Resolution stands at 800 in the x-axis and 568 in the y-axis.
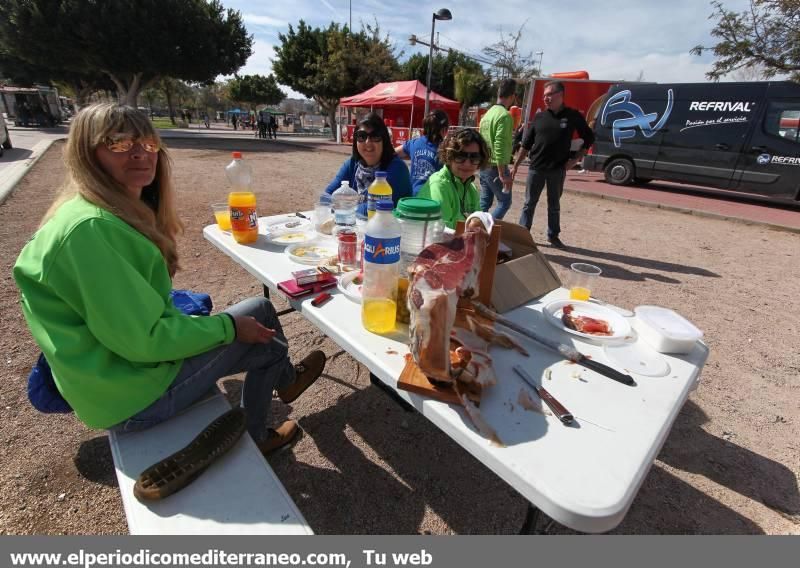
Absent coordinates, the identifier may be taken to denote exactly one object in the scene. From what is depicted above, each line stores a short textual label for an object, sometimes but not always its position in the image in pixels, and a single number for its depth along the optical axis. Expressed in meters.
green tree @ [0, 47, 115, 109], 31.00
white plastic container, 1.42
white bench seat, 1.15
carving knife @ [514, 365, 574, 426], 1.08
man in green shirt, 5.26
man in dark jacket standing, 5.27
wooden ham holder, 1.13
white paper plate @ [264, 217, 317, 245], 2.48
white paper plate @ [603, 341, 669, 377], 1.33
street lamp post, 12.88
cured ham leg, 1.10
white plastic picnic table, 0.88
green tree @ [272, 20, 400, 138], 26.09
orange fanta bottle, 2.28
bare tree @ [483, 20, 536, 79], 29.55
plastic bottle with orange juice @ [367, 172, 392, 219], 2.27
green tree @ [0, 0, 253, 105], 19.50
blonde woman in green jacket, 1.18
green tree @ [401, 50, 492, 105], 35.62
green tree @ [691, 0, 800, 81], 13.44
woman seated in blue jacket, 3.21
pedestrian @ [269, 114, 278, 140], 27.62
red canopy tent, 18.14
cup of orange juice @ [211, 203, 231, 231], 2.57
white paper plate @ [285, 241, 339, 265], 2.14
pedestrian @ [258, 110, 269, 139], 27.28
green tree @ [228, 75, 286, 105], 46.84
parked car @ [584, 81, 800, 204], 8.77
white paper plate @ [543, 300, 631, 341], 1.51
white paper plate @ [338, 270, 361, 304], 1.72
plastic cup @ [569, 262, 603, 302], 1.86
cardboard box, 1.69
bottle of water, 2.59
